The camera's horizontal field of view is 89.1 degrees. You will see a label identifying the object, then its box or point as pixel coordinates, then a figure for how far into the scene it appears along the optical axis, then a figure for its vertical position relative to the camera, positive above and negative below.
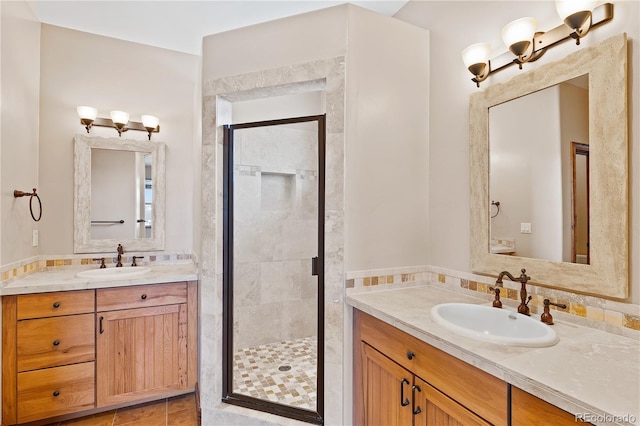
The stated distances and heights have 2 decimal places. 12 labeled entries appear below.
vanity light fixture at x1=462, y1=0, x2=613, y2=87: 1.25 +0.79
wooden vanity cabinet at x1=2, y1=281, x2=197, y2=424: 2.06 -0.92
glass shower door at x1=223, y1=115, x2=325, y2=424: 2.05 -0.36
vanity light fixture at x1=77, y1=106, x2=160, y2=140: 2.61 +0.80
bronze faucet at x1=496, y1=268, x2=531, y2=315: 1.45 -0.33
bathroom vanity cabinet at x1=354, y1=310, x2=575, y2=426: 0.97 -0.65
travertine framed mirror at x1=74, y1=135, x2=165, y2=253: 2.68 +0.19
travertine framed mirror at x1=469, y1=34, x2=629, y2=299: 1.20 +0.17
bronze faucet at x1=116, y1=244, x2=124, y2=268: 2.75 -0.32
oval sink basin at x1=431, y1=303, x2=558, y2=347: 1.13 -0.45
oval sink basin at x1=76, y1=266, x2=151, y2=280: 2.37 -0.44
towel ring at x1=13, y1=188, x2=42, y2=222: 2.21 +0.14
